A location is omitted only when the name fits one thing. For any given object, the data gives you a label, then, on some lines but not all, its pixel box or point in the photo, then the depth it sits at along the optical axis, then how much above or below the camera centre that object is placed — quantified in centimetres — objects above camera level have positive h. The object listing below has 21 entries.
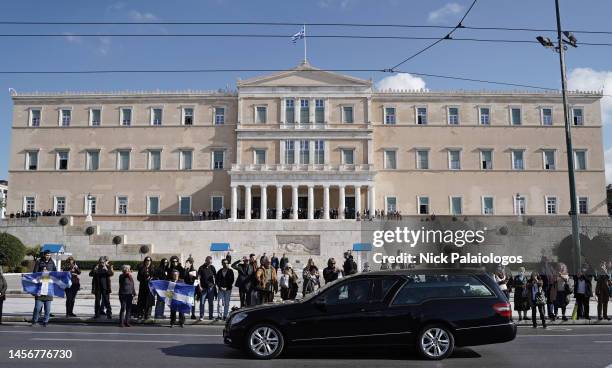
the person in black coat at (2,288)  1311 -85
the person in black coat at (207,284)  1491 -92
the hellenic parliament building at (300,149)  5091 +971
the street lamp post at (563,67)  1692 +582
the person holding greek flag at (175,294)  1388 -111
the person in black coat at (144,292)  1448 -109
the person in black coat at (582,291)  1555 -128
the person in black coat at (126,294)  1357 -106
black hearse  880 -115
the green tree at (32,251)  3706 +12
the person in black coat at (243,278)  1508 -79
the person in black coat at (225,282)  1492 -89
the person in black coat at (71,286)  1517 -96
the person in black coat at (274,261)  2419 -50
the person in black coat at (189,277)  1495 -72
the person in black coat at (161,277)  1496 -71
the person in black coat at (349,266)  1739 -54
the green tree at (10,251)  3281 +12
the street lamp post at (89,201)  5044 +482
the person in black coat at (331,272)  1620 -68
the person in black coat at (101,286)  1473 -93
